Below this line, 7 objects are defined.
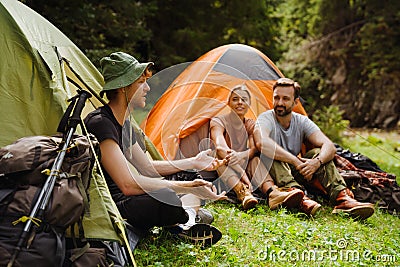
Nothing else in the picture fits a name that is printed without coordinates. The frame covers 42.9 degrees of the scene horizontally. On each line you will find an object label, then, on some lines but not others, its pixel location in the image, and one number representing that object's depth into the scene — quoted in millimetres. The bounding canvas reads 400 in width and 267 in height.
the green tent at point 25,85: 3227
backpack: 2395
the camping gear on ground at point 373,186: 4918
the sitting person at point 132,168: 3082
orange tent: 4859
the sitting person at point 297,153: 4492
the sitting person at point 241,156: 4422
